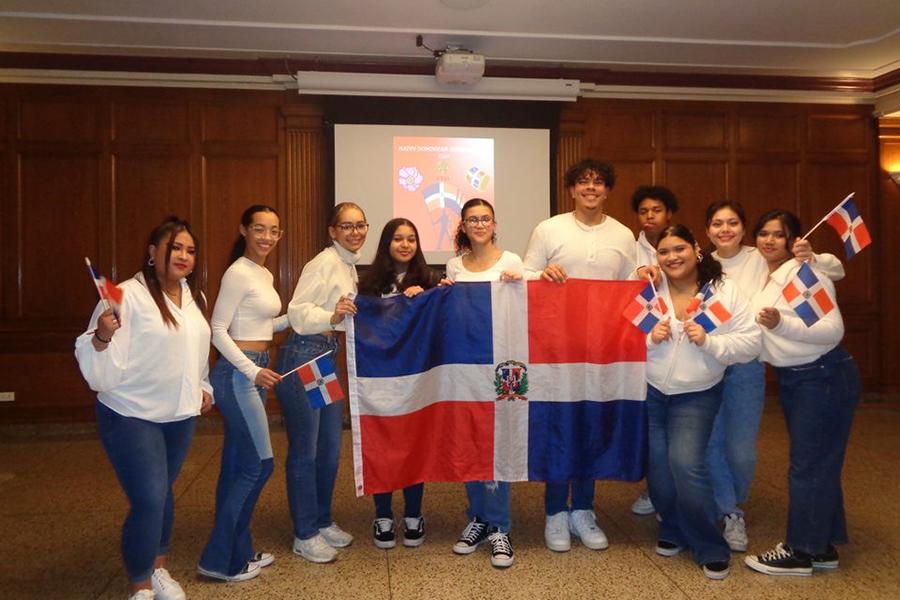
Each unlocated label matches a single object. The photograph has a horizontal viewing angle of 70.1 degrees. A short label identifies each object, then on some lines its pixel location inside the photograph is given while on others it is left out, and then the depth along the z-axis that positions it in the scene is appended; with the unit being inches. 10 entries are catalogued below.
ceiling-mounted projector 203.2
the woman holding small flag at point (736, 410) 110.0
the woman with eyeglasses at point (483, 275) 106.4
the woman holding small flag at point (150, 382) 80.6
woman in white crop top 94.9
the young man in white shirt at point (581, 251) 109.5
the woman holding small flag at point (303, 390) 101.7
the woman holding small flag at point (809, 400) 95.2
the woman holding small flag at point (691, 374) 96.0
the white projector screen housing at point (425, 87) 214.5
